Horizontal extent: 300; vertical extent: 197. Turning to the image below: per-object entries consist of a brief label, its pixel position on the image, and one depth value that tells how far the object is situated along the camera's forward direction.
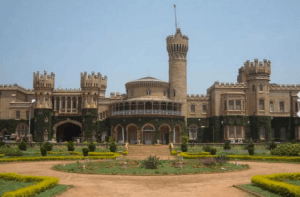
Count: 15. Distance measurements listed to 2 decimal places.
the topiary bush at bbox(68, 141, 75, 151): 42.36
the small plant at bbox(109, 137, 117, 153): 41.38
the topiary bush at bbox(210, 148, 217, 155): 38.00
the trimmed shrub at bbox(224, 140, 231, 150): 44.31
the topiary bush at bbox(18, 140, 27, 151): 42.50
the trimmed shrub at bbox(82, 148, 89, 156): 37.53
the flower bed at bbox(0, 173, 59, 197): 13.73
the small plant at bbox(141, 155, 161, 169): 25.30
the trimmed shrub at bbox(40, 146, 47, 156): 36.69
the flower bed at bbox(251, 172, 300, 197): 14.28
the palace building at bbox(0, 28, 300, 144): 57.03
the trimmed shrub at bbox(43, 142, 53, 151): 37.34
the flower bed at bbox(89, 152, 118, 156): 37.38
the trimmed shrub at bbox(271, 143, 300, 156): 35.34
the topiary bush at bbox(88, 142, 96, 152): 40.92
